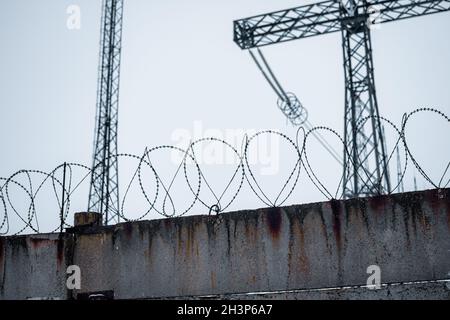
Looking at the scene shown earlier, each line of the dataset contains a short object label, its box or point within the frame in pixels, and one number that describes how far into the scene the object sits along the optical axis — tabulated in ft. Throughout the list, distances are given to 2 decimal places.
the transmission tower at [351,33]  125.18
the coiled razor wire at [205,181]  37.96
